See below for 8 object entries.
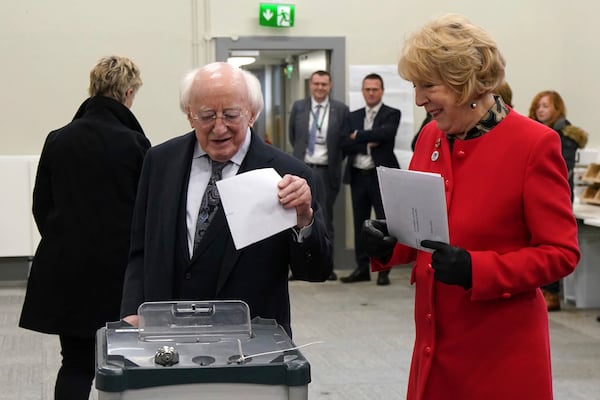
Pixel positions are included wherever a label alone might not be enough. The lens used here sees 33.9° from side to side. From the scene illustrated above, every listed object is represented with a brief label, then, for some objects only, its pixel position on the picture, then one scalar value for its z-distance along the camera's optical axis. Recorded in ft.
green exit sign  28.45
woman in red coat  6.93
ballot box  5.98
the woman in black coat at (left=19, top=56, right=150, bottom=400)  11.75
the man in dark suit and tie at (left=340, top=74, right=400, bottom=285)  26.89
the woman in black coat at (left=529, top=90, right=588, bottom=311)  22.76
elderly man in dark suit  8.08
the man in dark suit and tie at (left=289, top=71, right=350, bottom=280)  27.50
